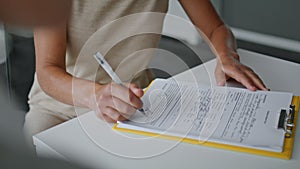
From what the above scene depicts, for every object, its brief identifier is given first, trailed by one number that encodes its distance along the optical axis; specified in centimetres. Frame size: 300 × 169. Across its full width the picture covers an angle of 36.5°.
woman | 111
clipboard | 90
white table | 89
